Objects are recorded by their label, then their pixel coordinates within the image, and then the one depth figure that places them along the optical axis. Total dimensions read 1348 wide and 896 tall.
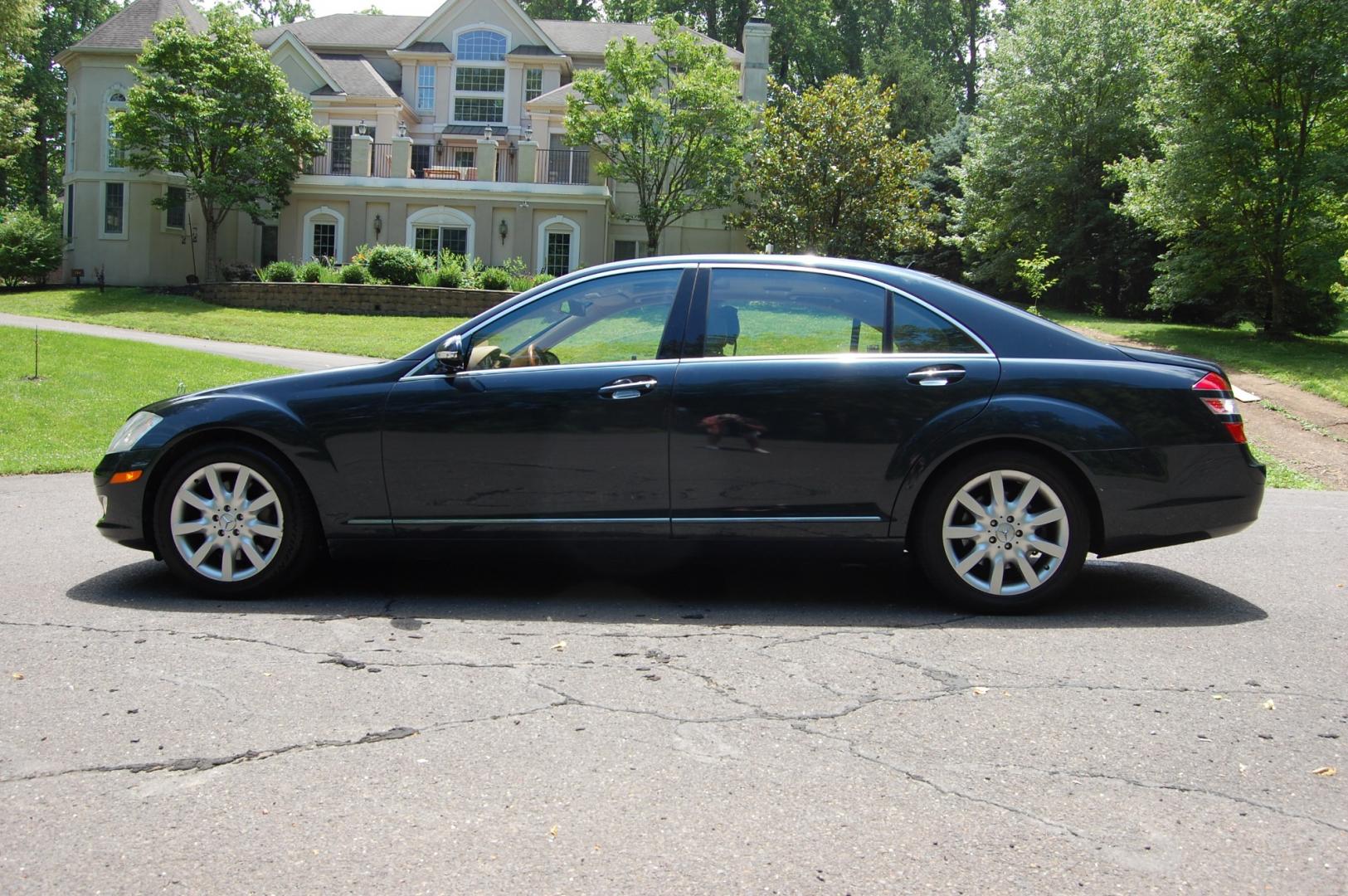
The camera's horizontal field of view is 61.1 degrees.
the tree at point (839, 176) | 28.80
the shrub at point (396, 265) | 29.19
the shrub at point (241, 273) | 34.12
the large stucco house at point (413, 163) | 34.84
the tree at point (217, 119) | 32.06
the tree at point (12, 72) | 37.70
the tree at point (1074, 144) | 36.00
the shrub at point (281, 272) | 29.80
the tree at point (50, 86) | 56.94
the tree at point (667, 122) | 32.25
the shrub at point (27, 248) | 34.16
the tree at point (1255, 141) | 22.53
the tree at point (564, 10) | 66.25
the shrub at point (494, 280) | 29.27
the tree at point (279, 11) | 68.31
